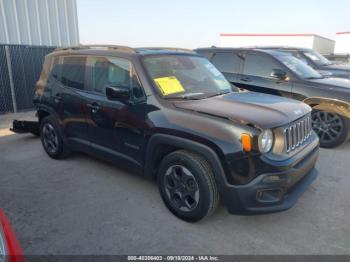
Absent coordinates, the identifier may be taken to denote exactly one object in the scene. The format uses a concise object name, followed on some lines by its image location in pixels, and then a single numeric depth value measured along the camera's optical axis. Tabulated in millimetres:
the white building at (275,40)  27938
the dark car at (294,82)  5430
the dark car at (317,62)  9608
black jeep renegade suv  2781
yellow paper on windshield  3442
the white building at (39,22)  9242
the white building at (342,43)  28516
